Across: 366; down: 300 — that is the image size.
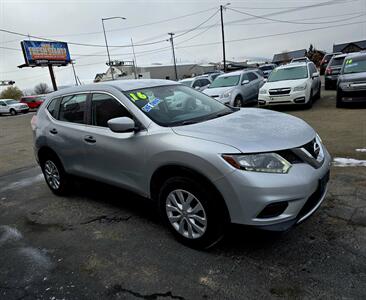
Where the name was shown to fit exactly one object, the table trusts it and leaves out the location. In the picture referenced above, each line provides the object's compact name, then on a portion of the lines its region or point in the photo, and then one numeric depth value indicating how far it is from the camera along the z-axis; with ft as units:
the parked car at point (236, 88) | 38.04
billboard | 115.65
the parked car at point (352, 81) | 31.50
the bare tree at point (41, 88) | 303.27
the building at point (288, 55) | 221.70
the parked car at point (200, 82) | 56.65
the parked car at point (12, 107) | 102.73
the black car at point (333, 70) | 49.72
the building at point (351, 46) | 180.02
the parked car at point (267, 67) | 103.99
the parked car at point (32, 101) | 107.16
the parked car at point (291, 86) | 34.86
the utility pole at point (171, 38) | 172.14
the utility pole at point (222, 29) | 119.44
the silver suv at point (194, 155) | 8.44
